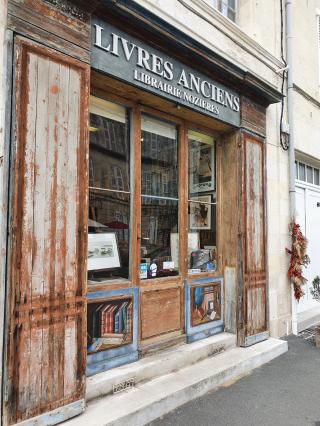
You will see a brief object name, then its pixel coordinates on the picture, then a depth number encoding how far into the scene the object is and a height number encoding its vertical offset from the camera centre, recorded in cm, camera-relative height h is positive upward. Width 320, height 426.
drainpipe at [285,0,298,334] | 578 +195
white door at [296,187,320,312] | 677 +15
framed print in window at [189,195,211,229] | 465 +29
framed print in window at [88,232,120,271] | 349 -17
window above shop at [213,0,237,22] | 531 +343
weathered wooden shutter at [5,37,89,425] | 252 -3
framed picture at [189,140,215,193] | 470 +91
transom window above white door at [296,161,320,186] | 680 +120
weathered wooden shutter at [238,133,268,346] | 468 -19
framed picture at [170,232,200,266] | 436 -14
